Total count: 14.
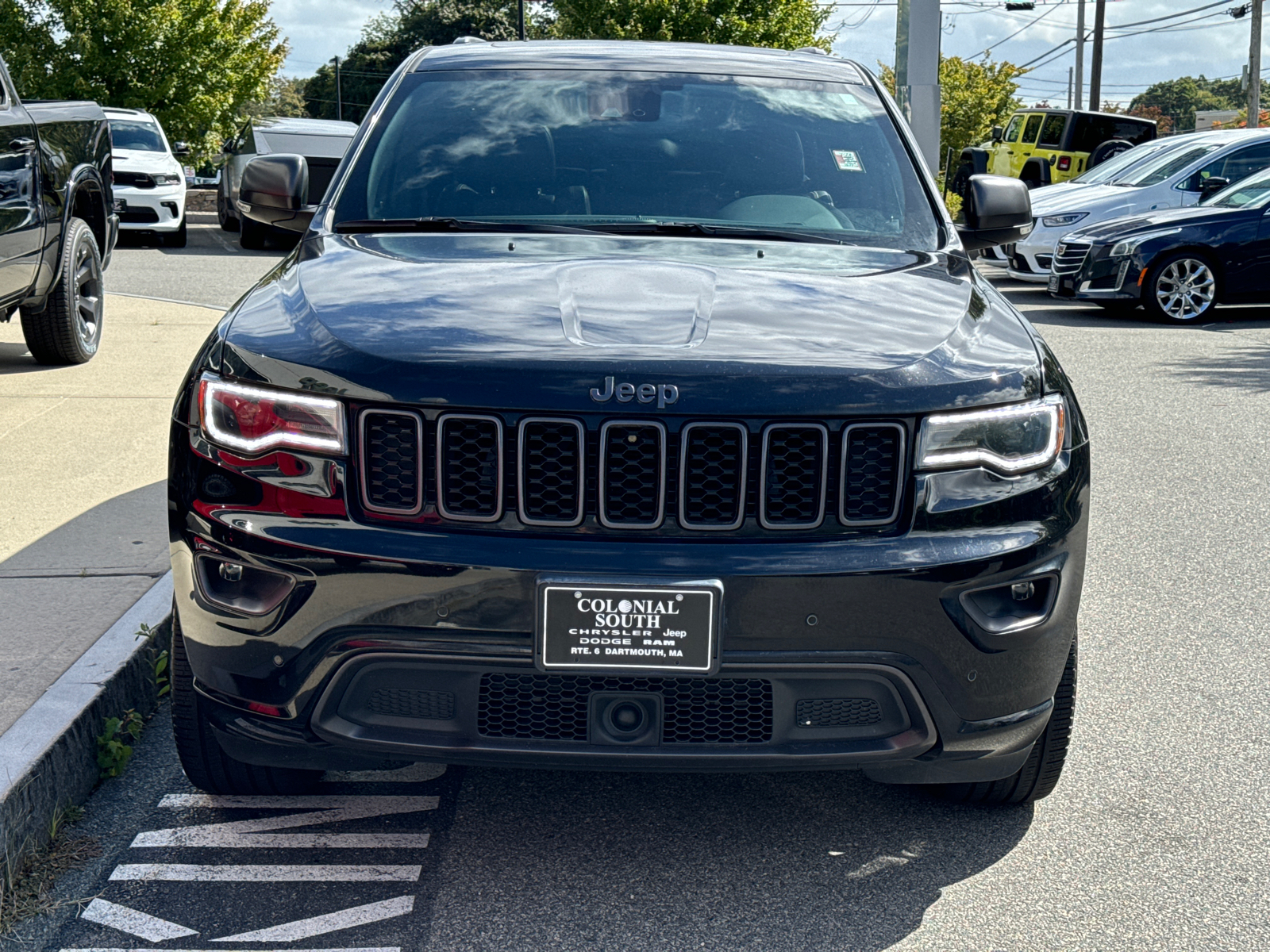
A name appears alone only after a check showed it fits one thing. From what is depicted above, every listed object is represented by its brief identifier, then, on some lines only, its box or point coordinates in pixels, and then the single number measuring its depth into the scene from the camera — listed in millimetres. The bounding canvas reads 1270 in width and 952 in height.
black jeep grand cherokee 2799
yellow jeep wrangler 27312
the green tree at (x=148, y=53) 28672
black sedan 13820
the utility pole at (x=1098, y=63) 47656
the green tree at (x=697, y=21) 35031
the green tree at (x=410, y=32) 74938
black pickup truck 7641
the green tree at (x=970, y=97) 53281
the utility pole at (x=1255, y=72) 36781
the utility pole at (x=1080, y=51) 56500
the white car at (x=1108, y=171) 17953
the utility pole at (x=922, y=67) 15469
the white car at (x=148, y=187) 19594
